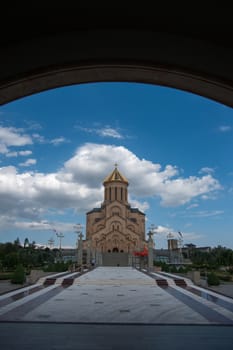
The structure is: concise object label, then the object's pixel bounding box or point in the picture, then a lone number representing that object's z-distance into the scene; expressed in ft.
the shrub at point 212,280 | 52.54
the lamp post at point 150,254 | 92.52
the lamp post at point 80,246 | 110.88
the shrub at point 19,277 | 54.13
